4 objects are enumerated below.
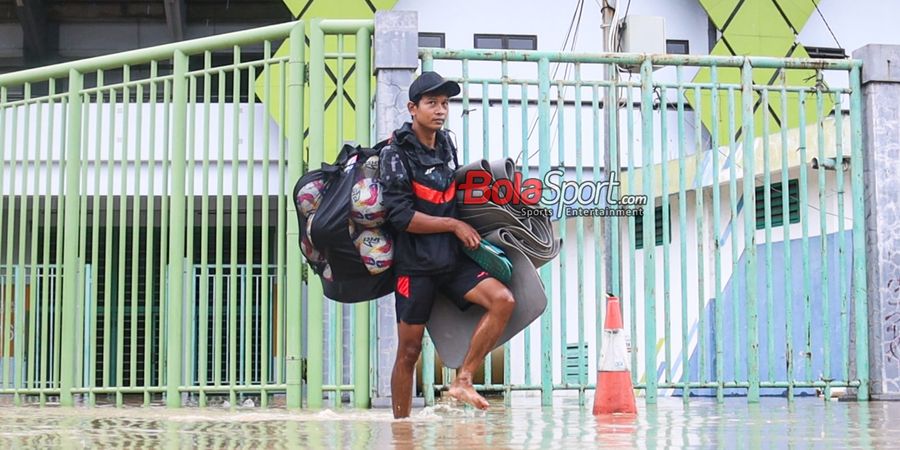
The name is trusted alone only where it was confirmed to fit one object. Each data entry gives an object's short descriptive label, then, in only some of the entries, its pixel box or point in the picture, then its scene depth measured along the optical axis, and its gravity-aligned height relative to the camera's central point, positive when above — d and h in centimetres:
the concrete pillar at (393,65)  1516 +203
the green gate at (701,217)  1587 +124
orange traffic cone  1397 +23
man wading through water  1186 +79
